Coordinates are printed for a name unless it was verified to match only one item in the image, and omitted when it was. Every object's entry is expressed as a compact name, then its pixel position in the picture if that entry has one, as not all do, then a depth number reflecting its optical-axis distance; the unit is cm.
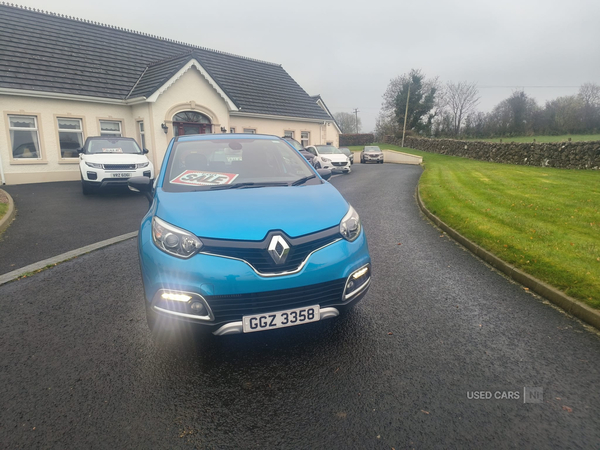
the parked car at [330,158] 2011
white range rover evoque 1127
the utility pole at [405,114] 5091
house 1547
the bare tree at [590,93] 4762
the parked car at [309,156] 1836
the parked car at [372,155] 3466
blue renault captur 266
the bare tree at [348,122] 8836
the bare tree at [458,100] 6344
